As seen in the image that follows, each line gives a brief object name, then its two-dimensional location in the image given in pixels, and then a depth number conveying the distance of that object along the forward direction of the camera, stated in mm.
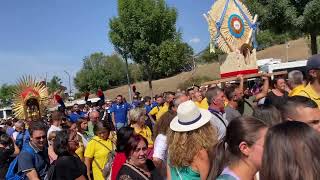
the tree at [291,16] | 12871
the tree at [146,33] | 19901
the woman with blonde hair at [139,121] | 3974
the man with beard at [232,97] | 3568
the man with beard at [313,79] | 2548
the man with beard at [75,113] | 7939
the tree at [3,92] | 63023
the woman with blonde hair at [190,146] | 1869
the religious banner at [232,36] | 7949
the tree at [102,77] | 49696
